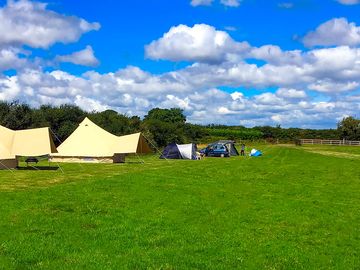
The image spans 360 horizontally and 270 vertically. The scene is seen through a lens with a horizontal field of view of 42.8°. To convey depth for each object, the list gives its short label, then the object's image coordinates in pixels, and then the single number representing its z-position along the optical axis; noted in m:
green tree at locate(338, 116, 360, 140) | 101.88
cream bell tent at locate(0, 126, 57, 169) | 27.20
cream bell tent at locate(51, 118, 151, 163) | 35.84
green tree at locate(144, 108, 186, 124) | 125.75
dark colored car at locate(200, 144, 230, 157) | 52.84
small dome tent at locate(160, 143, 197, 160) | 45.09
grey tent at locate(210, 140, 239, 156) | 55.08
